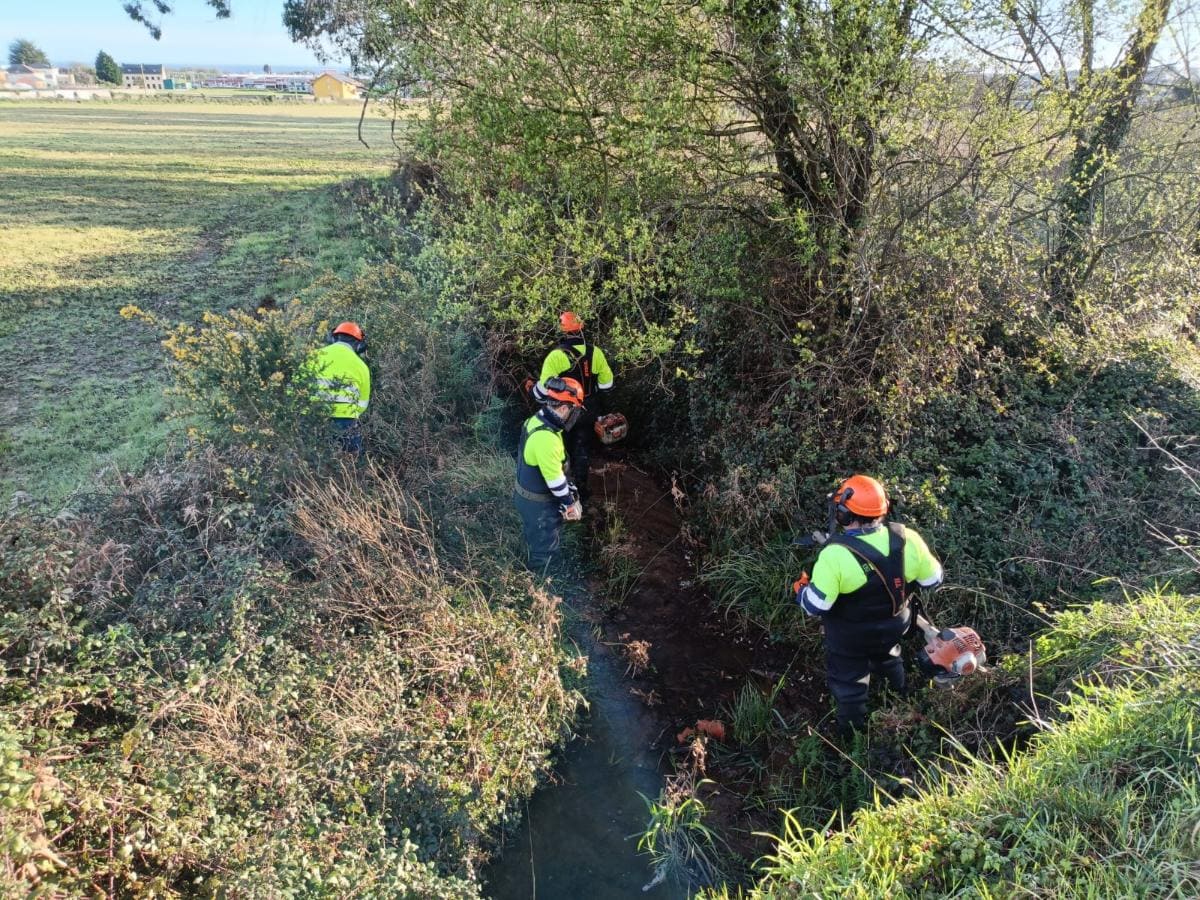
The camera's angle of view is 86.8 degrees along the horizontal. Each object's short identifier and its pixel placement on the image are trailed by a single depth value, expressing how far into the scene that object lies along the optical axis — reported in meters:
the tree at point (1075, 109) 4.71
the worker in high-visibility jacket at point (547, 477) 5.31
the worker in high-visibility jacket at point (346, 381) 5.93
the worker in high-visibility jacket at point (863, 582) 3.75
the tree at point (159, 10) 13.45
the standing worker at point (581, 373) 6.62
